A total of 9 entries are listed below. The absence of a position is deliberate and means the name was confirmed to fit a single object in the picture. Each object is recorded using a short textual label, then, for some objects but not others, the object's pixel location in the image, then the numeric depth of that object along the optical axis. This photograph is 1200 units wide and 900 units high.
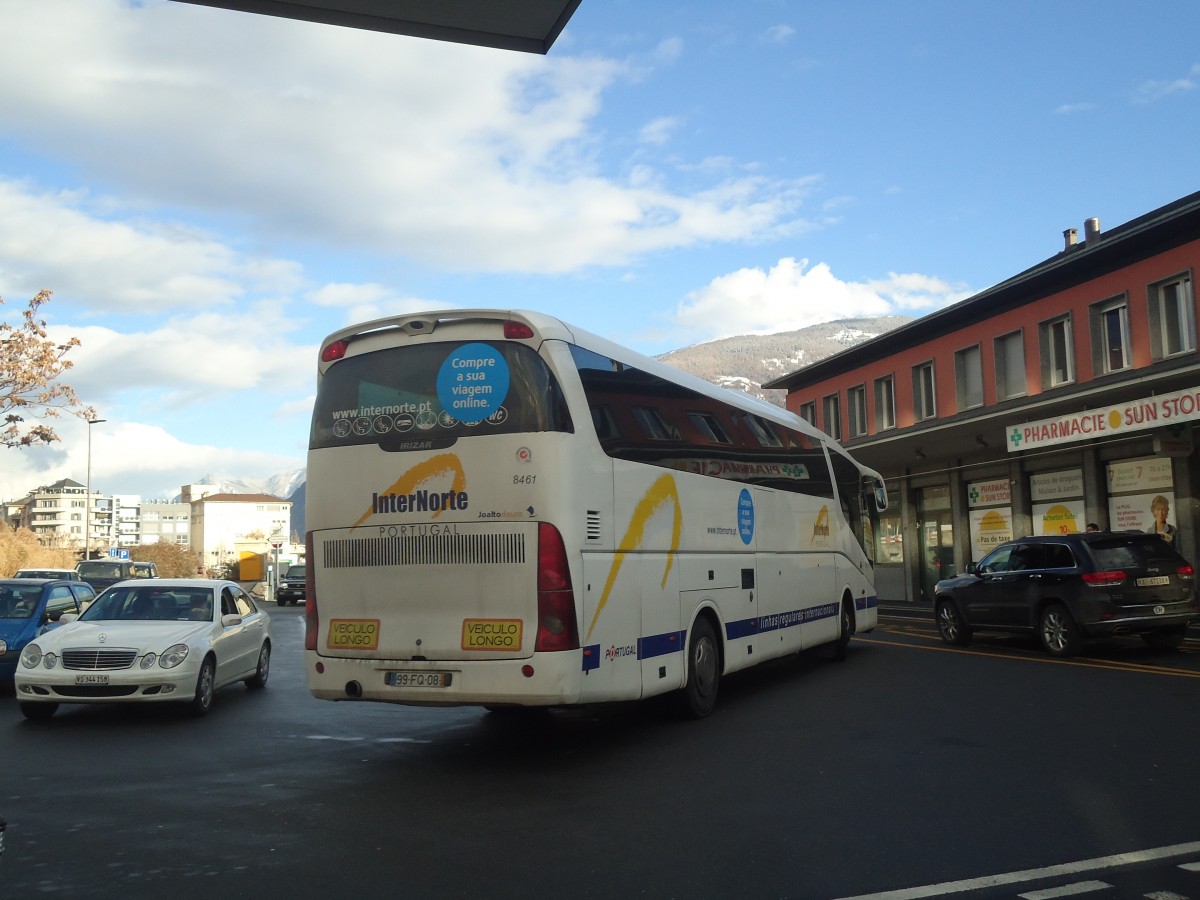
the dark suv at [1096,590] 15.16
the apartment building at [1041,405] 22.94
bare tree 30.44
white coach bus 8.56
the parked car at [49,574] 31.95
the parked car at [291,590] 47.78
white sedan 11.16
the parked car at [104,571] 32.91
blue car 13.63
